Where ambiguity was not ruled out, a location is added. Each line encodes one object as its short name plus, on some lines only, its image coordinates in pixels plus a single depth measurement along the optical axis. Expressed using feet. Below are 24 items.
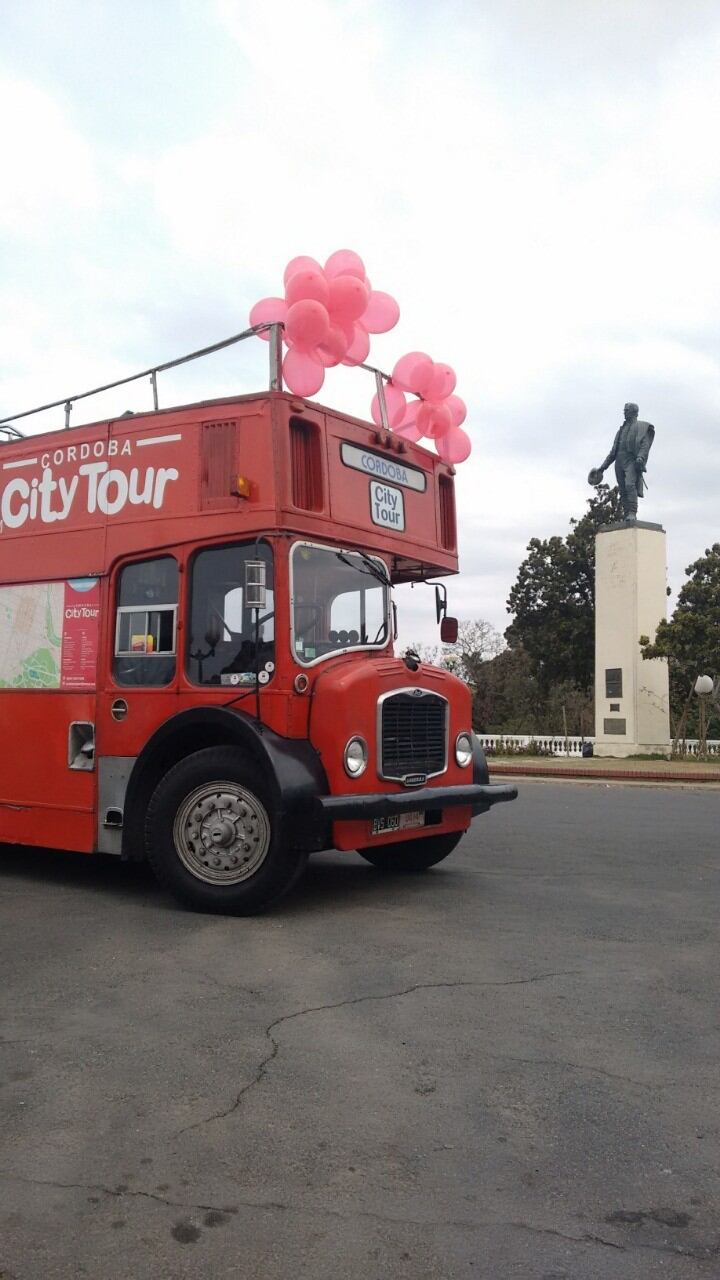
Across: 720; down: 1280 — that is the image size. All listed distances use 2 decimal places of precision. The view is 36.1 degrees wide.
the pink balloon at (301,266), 28.50
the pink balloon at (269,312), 28.50
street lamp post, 96.94
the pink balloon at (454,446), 31.45
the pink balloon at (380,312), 30.66
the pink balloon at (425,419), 31.09
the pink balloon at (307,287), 27.84
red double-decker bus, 23.32
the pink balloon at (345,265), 29.45
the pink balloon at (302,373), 26.37
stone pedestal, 107.04
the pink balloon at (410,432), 31.14
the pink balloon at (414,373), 31.17
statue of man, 114.62
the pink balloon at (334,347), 27.25
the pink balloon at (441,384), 31.27
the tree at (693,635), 103.40
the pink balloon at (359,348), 29.37
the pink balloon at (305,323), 26.55
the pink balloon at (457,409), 31.68
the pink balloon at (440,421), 31.17
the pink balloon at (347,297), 28.14
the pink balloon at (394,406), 31.04
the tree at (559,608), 158.61
